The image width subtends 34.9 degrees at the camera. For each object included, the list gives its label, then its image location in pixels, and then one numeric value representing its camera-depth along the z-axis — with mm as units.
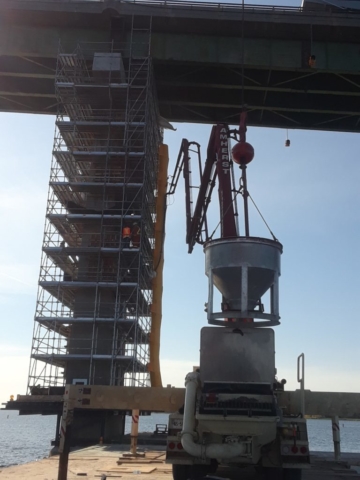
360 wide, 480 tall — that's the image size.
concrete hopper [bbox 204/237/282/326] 14375
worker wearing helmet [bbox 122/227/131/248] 36000
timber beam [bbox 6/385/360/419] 11898
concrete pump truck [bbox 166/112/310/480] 11570
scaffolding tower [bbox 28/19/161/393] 34875
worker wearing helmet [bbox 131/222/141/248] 36656
